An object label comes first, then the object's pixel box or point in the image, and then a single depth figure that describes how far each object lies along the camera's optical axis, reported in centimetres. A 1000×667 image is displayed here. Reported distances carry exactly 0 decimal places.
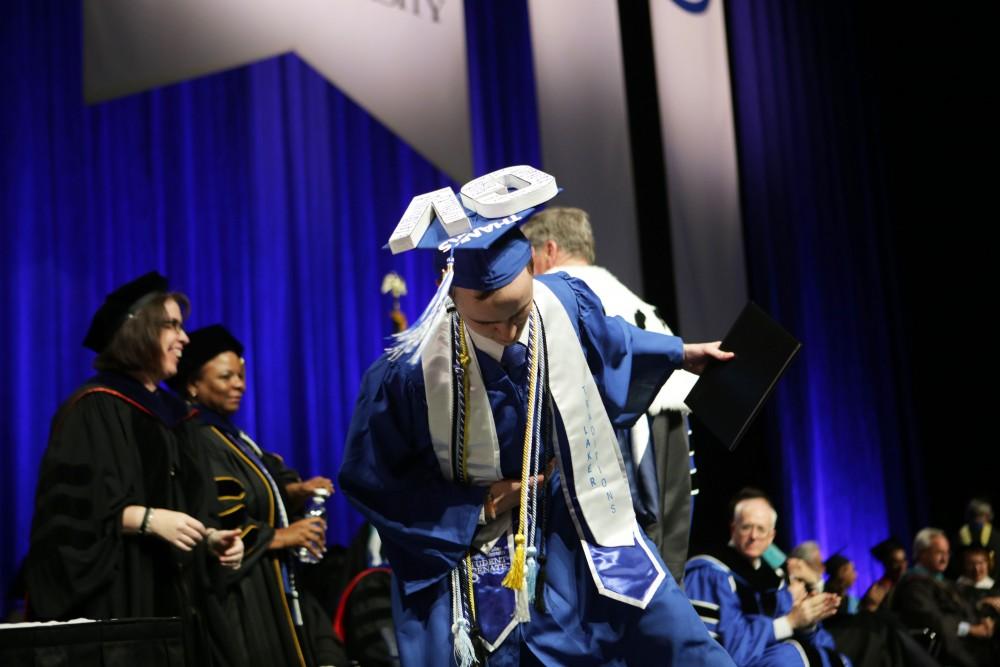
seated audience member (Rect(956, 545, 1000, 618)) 819
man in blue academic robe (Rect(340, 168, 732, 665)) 253
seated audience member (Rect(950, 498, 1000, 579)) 861
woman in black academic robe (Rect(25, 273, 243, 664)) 363
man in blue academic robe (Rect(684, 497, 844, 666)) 498
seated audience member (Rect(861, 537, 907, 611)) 848
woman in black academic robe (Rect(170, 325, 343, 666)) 425
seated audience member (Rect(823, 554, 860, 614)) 752
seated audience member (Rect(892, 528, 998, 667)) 726
